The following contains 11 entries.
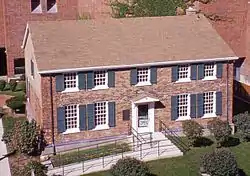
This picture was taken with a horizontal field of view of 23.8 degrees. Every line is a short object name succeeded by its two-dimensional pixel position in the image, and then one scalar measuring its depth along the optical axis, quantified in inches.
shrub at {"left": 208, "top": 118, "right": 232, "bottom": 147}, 1455.5
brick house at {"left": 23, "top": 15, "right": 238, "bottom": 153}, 1433.3
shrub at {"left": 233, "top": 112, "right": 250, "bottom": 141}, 1536.7
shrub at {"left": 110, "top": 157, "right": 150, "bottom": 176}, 1211.9
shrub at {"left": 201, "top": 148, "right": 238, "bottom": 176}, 1259.8
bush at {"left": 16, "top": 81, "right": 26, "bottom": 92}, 2141.2
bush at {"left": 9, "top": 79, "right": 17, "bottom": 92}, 2171.5
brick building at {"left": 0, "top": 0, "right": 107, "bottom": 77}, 2324.1
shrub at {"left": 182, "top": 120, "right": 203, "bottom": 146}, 1440.7
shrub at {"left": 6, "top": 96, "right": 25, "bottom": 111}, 1826.3
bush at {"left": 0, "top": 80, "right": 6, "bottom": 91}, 2185.0
